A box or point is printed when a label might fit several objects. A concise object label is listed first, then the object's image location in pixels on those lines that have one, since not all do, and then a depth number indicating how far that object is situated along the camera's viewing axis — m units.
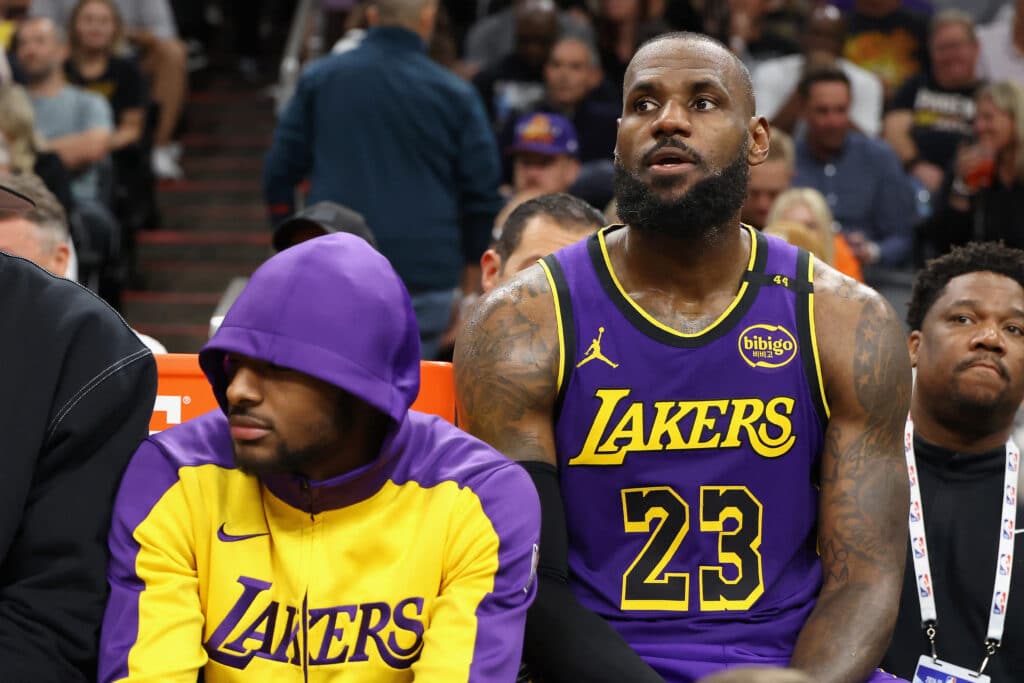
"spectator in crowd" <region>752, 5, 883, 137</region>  16.56
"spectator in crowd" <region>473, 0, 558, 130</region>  16.08
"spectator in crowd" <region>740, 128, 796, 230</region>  12.02
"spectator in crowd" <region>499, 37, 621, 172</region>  14.62
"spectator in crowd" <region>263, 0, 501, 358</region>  10.87
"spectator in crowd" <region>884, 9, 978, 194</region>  16.48
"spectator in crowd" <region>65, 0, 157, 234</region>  15.87
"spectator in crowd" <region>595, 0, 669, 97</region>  16.97
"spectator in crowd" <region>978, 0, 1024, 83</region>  17.23
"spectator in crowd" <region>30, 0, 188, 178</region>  18.52
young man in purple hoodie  4.70
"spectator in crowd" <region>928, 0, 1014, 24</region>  19.64
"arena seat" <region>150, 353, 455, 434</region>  6.84
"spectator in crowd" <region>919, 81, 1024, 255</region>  13.37
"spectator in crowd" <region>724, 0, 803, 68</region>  17.45
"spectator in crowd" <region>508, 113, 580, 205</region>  12.55
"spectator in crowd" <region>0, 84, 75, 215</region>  12.07
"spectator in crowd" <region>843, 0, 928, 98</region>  18.00
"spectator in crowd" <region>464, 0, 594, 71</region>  17.97
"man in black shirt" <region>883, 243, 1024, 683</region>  6.53
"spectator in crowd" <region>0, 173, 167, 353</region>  7.59
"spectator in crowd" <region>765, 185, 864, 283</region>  10.60
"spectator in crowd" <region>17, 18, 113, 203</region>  14.62
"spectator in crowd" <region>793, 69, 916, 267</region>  14.15
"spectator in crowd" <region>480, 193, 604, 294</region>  7.72
